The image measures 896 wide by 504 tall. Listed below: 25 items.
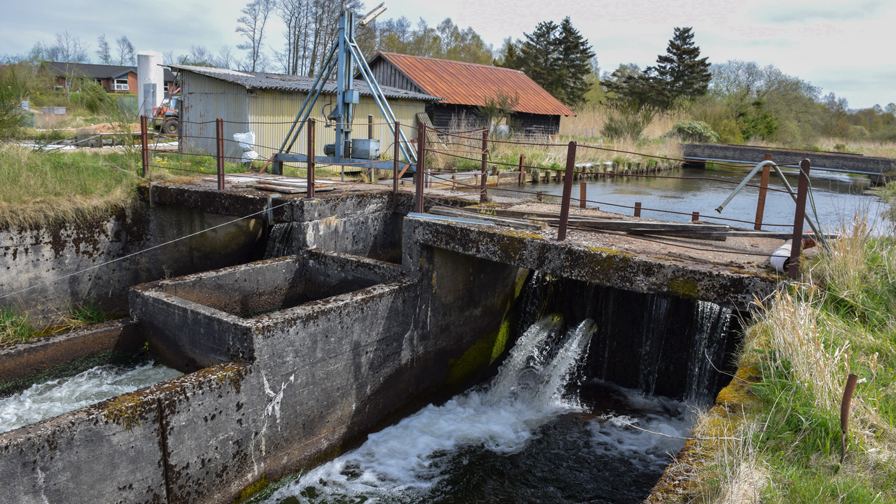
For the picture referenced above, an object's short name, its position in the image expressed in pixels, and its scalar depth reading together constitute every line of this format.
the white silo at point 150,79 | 24.86
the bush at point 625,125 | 25.73
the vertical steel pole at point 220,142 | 7.66
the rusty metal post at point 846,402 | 2.58
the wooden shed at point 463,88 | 22.40
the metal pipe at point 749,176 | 4.12
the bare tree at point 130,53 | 73.25
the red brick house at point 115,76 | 55.00
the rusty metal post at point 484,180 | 7.50
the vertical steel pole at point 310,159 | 7.15
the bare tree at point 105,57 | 68.49
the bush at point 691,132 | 31.19
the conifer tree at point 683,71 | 42.47
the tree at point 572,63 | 41.75
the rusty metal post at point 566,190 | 5.06
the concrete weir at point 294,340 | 4.01
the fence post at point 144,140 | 8.27
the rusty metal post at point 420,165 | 6.21
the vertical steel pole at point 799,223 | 4.20
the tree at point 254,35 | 42.28
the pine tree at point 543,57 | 42.22
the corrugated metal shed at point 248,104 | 14.62
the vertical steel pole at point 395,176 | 7.58
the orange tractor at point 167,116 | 19.77
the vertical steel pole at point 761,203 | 6.39
